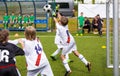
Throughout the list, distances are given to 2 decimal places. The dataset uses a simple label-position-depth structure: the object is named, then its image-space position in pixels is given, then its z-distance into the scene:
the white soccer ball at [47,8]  12.05
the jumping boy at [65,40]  10.77
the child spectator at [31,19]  28.39
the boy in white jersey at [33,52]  7.56
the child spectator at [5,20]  28.63
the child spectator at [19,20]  28.83
